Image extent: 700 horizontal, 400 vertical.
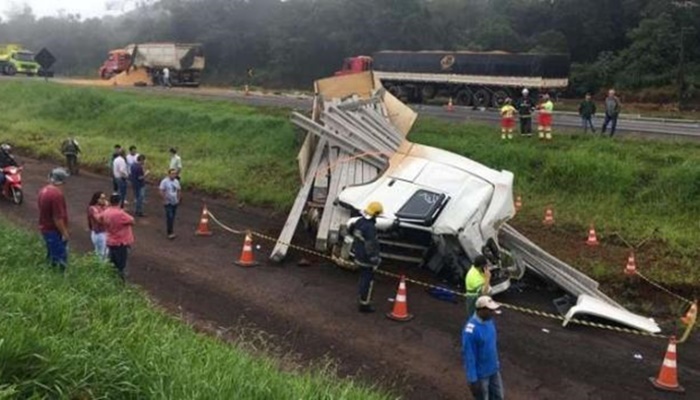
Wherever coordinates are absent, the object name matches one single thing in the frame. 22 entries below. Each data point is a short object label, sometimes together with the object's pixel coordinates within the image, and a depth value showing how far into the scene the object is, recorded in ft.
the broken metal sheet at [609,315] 34.11
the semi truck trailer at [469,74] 108.58
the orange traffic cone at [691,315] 34.78
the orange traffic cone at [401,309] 34.01
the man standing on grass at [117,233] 33.73
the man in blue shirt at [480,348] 22.20
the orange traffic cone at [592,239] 47.87
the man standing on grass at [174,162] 54.29
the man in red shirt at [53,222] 32.07
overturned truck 37.50
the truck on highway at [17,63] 181.88
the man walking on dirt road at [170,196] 46.32
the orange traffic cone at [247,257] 42.30
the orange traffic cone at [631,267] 42.11
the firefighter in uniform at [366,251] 34.30
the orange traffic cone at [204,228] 49.53
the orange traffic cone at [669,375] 28.14
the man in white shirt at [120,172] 54.24
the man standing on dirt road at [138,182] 52.60
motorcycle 54.85
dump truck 157.28
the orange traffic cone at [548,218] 51.81
